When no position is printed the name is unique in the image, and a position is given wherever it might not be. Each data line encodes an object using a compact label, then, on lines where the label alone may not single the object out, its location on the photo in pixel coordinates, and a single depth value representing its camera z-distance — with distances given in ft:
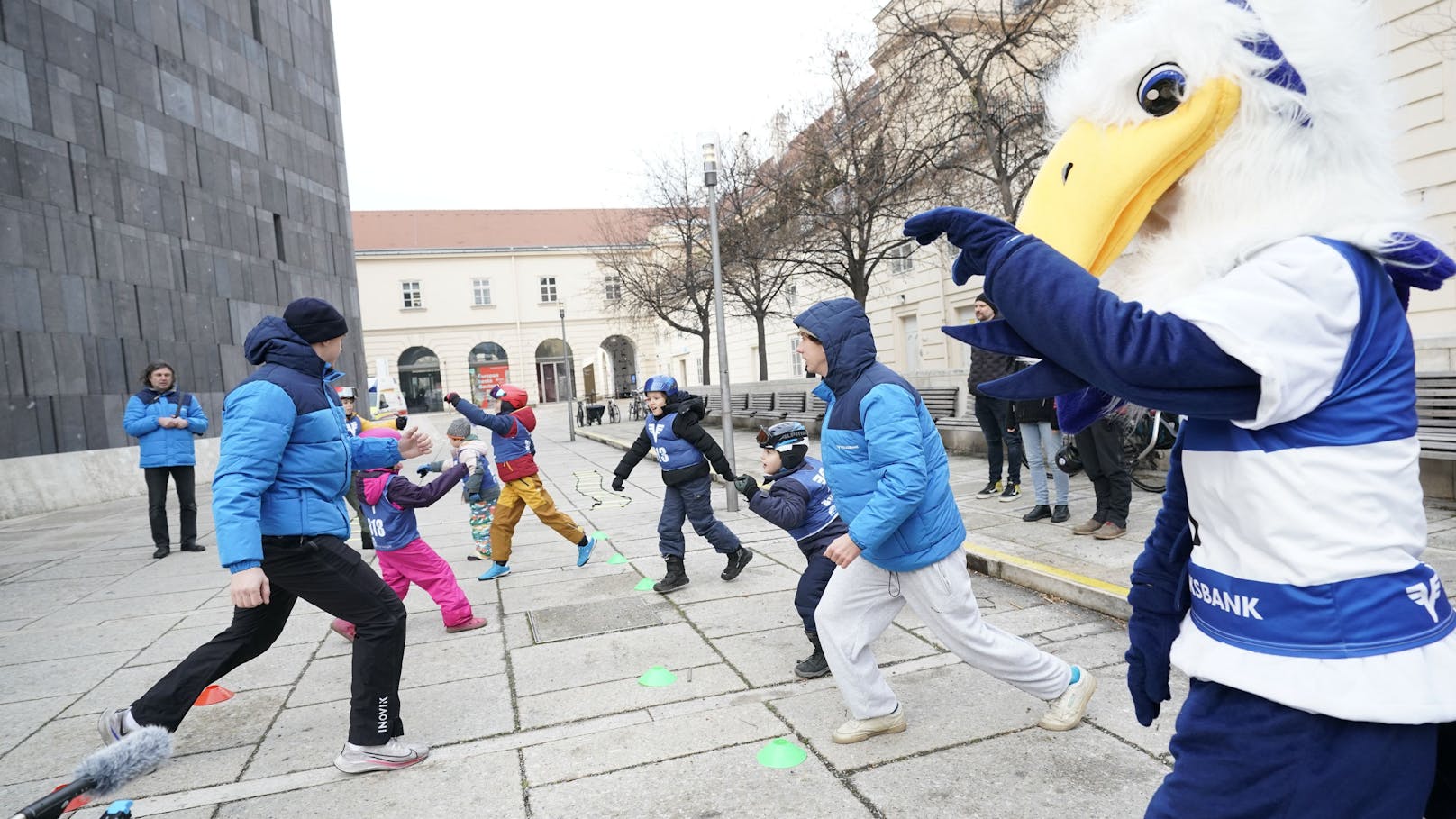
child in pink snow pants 15.97
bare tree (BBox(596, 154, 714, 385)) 69.00
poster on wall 148.90
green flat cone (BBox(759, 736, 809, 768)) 9.89
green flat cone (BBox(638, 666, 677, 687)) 12.82
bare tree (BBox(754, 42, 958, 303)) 39.88
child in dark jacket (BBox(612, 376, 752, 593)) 18.80
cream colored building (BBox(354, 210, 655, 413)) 157.28
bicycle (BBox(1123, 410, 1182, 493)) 23.72
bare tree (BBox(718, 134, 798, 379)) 47.91
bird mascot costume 3.84
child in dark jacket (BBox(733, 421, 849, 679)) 12.98
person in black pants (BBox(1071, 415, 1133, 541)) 19.35
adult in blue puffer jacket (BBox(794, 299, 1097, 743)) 9.62
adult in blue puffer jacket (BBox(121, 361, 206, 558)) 25.46
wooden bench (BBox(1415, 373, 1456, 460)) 18.85
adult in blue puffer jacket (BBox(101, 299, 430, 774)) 9.82
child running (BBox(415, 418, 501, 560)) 22.90
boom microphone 6.02
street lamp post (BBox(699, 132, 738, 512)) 29.12
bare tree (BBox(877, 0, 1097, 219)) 33.99
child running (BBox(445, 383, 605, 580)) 21.17
